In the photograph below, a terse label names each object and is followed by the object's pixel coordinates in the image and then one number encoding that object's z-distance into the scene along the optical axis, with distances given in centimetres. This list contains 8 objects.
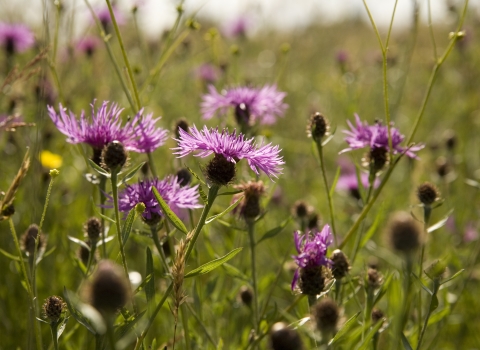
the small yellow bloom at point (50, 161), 172
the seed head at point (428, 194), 145
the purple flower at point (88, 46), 213
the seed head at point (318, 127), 145
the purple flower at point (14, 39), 207
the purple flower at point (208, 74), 243
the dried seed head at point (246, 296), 150
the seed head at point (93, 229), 142
